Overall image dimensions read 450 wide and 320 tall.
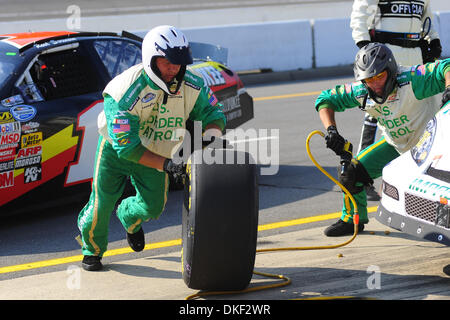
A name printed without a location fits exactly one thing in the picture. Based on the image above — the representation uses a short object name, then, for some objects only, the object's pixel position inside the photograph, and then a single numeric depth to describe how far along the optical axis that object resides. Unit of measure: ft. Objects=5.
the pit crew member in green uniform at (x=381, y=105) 37.78
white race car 31.07
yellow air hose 32.86
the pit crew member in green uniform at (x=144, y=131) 33.65
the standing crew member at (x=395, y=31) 48.26
